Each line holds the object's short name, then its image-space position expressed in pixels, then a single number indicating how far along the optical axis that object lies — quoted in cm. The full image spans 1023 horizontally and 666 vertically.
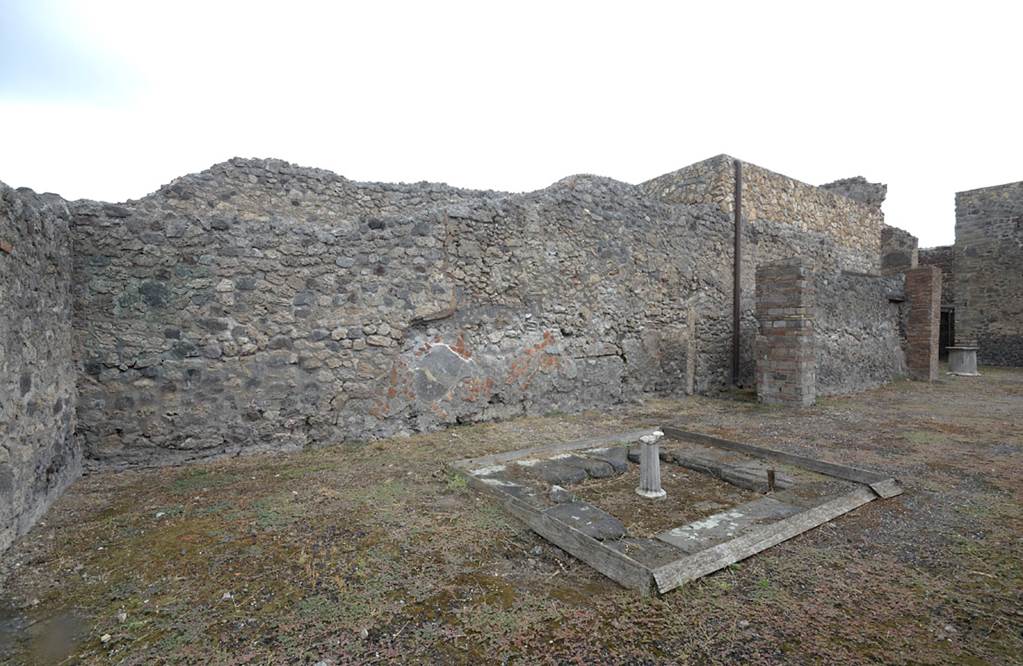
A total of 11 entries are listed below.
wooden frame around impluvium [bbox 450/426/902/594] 272
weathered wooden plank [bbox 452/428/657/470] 511
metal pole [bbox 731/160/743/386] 1029
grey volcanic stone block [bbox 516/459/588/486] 473
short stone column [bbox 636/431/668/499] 440
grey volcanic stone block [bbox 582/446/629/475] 512
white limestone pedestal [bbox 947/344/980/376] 1471
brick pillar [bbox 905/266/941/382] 1202
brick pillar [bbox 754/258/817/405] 873
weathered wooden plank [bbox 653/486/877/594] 271
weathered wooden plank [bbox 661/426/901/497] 446
